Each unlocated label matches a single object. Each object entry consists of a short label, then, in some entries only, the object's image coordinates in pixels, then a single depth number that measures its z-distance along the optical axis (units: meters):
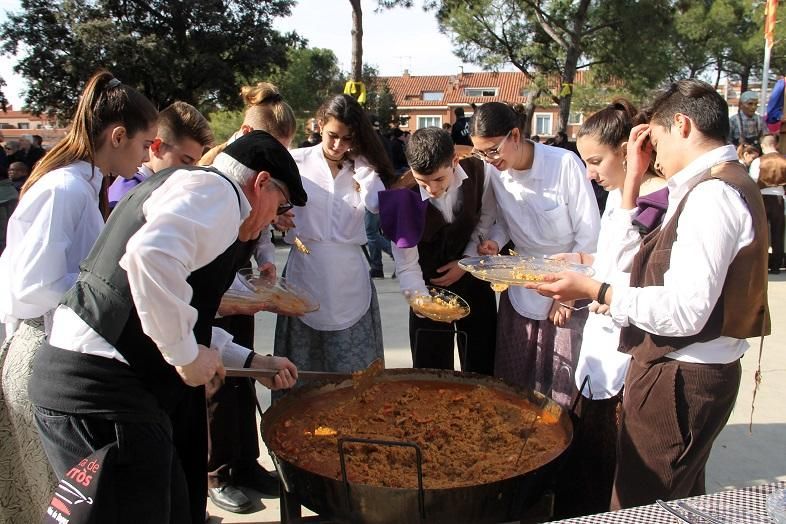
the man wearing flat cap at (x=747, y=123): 10.39
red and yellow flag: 10.59
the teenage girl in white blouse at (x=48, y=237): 1.81
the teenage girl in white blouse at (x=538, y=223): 2.81
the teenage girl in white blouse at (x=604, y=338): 2.29
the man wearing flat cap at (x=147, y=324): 1.40
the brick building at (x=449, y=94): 50.59
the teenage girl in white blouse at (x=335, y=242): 2.92
